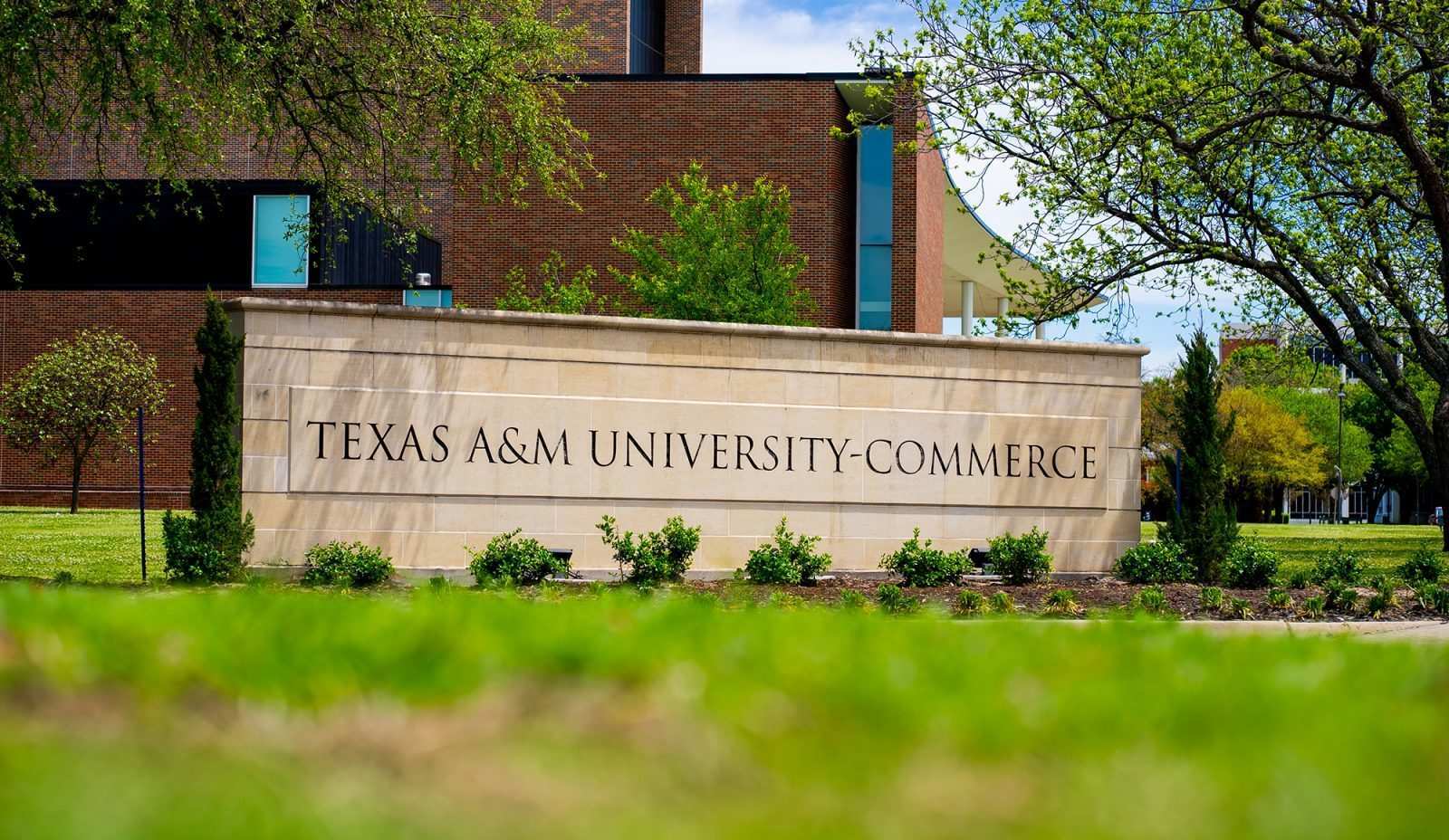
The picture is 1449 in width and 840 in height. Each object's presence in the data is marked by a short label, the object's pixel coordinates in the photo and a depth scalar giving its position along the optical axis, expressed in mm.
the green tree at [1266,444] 74125
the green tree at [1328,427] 82938
